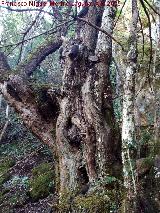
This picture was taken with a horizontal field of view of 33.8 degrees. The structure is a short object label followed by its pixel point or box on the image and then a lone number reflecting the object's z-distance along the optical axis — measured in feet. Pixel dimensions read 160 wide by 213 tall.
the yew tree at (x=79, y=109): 11.52
